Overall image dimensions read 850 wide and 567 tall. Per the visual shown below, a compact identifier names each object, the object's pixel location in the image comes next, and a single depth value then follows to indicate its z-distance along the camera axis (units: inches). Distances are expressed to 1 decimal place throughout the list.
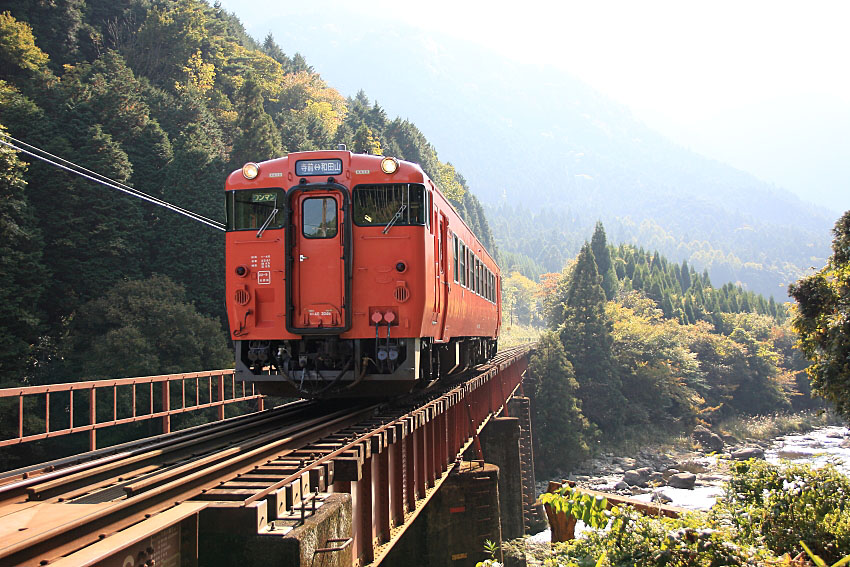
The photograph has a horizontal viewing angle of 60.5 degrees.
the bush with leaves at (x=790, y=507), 285.9
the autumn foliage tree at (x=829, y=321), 579.5
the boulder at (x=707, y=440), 2140.7
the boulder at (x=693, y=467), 1820.9
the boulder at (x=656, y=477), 1715.6
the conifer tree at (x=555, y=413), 2009.1
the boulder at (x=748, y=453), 1854.1
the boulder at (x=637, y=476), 1743.4
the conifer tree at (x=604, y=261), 3479.3
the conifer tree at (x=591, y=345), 2313.0
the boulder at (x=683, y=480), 1579.6
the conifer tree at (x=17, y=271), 1122.0
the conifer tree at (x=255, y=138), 1768.0
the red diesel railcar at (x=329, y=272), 420.2
